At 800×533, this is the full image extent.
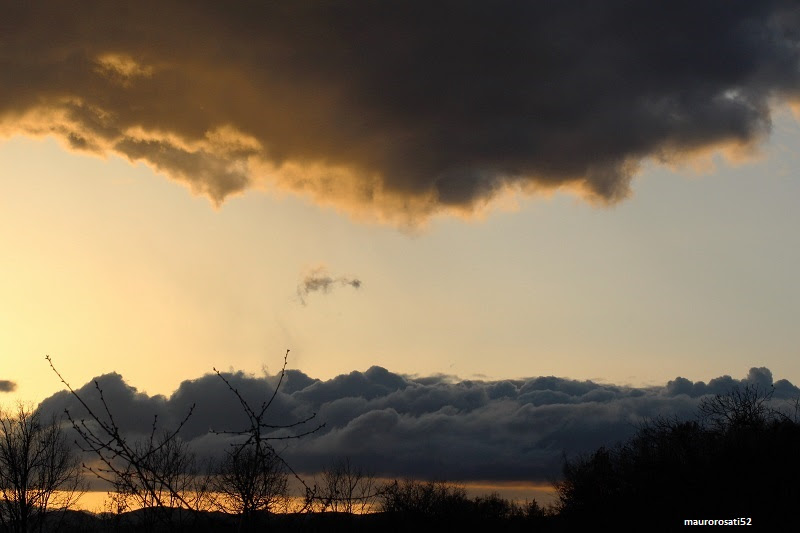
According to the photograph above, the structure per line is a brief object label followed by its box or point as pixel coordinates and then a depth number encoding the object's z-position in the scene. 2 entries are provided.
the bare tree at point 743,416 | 58.44
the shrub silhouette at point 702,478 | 40.81
